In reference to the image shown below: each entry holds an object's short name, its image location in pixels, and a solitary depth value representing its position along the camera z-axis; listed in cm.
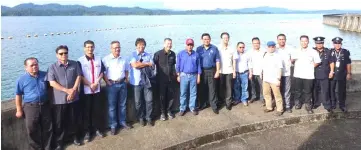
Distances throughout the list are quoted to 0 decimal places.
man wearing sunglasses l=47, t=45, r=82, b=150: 483
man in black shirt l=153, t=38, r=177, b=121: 612
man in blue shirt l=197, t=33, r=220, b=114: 648
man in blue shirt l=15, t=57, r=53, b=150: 462
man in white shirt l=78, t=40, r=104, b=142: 523
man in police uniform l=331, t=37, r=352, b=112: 661
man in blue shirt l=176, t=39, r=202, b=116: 626
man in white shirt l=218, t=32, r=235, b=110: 672
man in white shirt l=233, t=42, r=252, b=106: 705
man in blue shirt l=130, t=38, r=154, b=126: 578
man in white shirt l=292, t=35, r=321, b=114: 662
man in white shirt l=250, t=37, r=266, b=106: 699
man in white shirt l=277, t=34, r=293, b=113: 676
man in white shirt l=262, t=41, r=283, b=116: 655
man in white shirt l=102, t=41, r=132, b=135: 557
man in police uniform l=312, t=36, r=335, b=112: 665
